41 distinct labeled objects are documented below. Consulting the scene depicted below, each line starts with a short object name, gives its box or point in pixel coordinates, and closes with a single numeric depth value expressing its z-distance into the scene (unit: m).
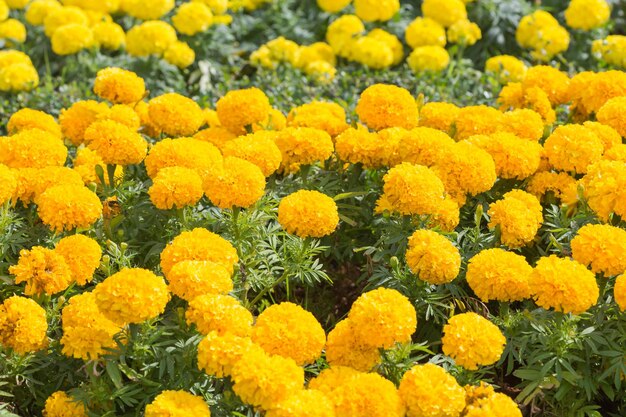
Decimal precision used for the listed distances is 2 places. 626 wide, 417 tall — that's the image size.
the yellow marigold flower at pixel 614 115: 3.86
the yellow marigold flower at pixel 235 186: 3.17
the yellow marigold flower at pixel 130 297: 2.61
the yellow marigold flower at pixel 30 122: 4.04
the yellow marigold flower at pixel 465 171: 3.43
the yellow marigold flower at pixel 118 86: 4.16
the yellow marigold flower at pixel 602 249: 2.92
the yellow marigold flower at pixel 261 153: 3.50
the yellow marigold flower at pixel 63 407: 2.87
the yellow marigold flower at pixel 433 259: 3.03
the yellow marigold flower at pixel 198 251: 2.90
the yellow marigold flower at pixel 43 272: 2.94
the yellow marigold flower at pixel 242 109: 4.04
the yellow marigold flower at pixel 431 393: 2.49
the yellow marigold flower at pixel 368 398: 2.47
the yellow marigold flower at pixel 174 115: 3.98
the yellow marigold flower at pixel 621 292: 2.80
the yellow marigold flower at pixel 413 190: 3.22
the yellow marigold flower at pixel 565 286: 2.77
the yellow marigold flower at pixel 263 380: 2.46
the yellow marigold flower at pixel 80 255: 2.98
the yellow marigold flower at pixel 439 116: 4.09
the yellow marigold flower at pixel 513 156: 3.57
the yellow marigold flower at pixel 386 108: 3.93
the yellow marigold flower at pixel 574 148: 3.60
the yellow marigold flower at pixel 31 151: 3.63
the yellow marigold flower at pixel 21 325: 2.83
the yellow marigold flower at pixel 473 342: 2.66
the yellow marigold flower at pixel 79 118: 4.02
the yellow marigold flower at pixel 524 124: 3.82
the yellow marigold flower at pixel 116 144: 3.50
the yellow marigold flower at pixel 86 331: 2.72
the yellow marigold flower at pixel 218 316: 2.63
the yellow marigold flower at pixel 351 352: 2.72
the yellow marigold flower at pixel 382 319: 2.65
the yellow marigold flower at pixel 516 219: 3.25
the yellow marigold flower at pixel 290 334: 2.63
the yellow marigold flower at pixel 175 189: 3.24
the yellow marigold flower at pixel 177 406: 2.47
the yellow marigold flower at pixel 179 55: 5.88
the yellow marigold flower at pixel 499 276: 2.96
